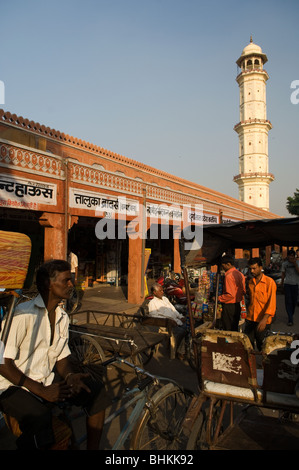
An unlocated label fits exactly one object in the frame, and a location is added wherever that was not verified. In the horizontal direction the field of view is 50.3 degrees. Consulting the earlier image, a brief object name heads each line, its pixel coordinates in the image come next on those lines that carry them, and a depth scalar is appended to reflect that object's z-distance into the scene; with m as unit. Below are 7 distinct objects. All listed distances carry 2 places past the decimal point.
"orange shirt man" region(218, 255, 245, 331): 5.58
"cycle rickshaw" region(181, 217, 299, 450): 2.53
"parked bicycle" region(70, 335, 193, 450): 2.42
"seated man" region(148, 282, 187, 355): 5.66
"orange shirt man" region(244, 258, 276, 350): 4.71
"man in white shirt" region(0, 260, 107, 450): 2.04
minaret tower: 42.62
